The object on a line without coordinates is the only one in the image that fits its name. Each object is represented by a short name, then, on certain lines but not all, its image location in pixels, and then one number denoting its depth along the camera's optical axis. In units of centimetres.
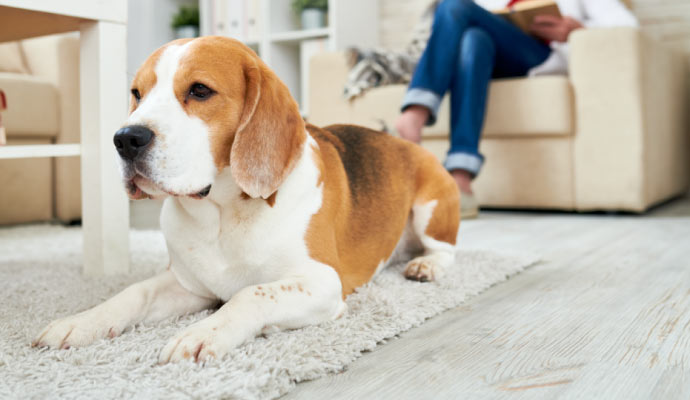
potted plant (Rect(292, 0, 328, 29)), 452
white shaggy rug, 82
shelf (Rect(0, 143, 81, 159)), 149
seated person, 281
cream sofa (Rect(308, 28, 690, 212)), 282
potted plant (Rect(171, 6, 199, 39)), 491
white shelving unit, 448
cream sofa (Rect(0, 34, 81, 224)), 268
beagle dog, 98
